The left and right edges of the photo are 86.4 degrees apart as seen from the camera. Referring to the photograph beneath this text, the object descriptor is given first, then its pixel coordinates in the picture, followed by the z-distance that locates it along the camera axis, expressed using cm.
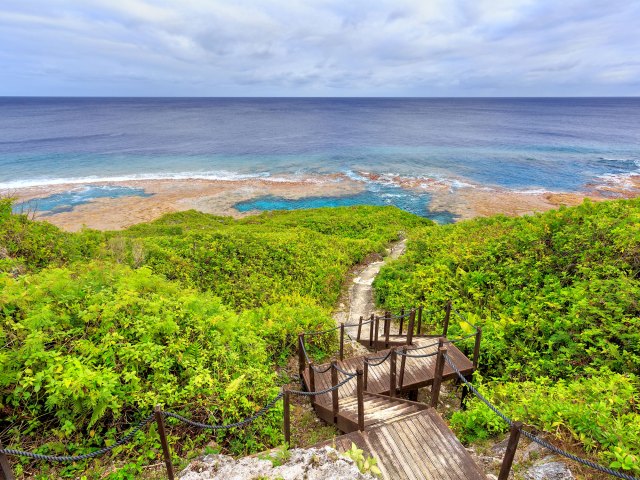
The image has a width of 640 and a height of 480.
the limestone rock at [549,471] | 454
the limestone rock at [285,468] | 435
